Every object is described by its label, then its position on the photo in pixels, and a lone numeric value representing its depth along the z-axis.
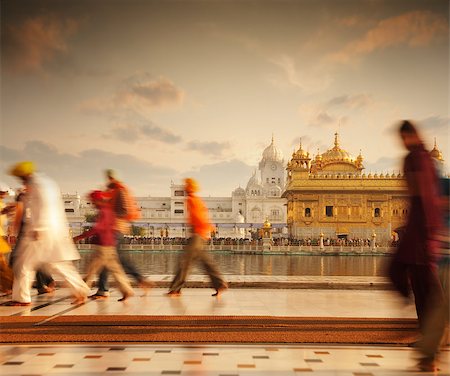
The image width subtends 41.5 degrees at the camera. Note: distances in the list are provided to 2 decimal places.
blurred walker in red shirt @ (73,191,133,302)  6.45
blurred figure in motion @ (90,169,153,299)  6.75
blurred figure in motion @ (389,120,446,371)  3.70
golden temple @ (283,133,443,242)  48.56
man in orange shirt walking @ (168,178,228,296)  6.73
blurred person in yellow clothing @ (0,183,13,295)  6.79
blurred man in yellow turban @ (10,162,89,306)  5.79
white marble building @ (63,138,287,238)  83.69
